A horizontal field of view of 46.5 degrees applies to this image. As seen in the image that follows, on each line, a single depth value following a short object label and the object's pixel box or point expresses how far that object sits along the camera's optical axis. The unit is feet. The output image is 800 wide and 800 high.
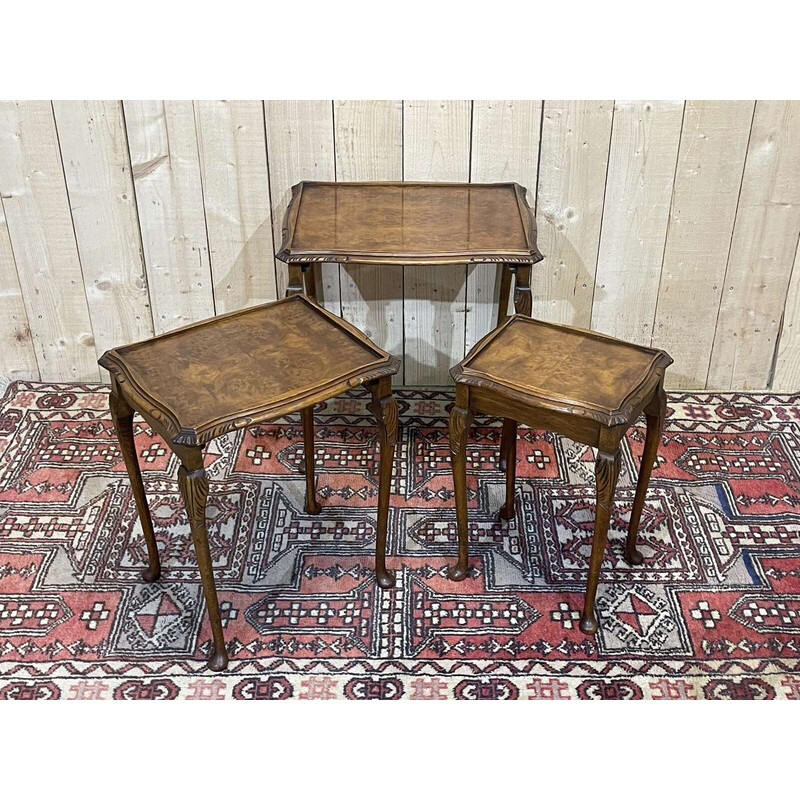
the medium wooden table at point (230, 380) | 6.64
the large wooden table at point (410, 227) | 8.18
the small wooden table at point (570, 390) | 6.95
